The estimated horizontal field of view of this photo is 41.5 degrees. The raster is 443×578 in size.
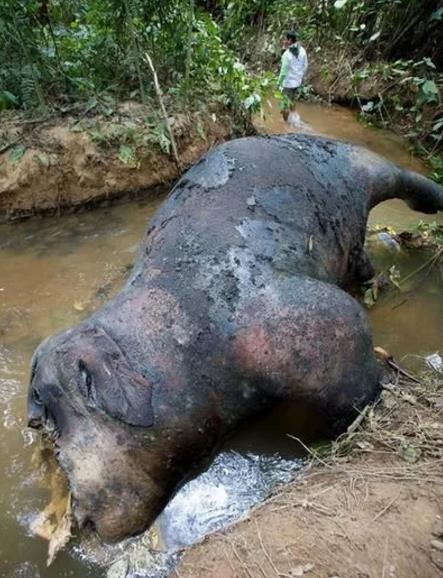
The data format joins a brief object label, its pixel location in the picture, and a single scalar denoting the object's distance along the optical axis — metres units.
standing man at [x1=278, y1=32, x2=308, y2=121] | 7.95
